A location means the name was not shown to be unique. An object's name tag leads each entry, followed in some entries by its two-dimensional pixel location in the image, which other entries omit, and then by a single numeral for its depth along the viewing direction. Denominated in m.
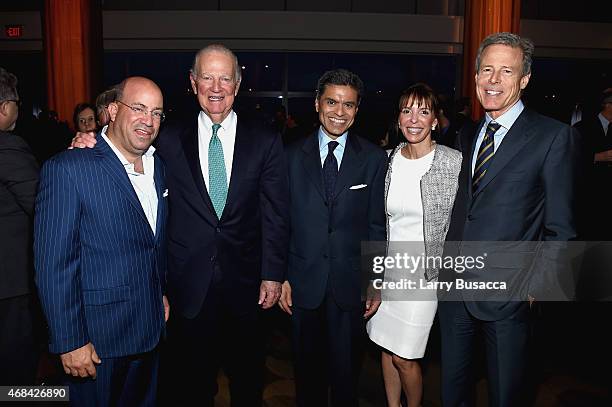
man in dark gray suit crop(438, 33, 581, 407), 1.71
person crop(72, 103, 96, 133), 3.83
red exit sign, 10.09
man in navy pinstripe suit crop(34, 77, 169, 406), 1.52
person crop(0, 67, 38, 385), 1.92
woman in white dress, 2.11
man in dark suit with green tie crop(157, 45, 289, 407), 1.98
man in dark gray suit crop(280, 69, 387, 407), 2.11
